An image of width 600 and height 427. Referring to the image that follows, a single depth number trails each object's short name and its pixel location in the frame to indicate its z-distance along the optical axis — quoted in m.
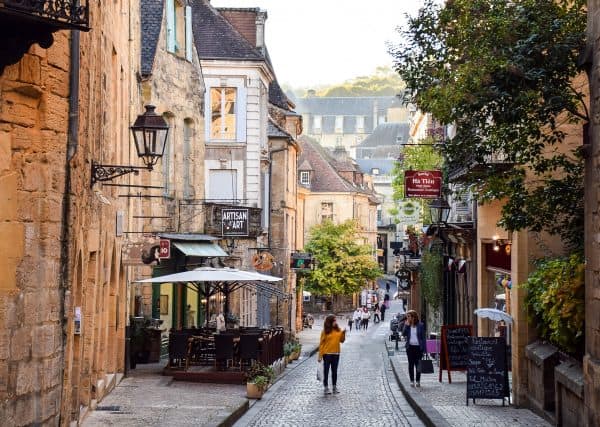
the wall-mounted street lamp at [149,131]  17.11
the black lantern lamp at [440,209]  31.62
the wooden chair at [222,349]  24.27
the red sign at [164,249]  23.19
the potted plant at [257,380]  22.02
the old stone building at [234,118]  44.06
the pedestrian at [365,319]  71.50
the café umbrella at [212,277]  24.75
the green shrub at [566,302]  15.13
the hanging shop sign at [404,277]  55.62
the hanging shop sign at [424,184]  29.92
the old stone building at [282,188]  52.97
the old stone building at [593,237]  12.85
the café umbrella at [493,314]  21.56
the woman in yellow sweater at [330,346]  23.06
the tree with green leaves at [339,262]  77.44
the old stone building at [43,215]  10.86
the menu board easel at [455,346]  24.62
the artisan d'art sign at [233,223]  34.66
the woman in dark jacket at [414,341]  24.06
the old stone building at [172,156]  27.60
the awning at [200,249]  29.47
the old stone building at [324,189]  89.62
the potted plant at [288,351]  33.72
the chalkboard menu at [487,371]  19.81
